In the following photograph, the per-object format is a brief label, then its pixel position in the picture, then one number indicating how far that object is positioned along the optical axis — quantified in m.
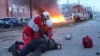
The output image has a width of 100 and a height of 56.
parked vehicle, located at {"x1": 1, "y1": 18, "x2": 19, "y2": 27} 18.77
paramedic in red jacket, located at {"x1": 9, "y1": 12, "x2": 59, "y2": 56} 4.79
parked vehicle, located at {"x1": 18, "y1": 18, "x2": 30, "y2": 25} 20.24
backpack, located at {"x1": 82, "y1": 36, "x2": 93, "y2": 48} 5.63
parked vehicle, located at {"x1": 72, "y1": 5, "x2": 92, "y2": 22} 26.63
